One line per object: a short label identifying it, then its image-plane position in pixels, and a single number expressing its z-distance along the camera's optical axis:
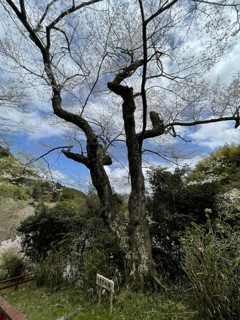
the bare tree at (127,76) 3.48
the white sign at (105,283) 2.55
